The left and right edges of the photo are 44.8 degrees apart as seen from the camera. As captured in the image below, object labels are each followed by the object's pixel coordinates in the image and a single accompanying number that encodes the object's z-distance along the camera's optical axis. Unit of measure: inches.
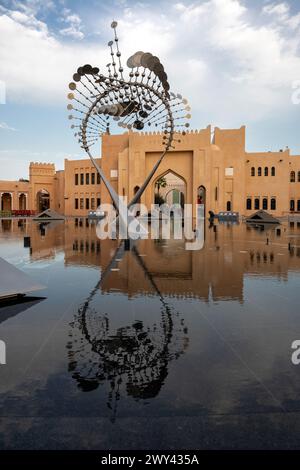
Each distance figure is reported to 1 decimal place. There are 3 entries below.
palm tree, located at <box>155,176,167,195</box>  2382.4
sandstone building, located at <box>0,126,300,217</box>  1675.7
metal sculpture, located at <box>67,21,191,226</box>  685.3
